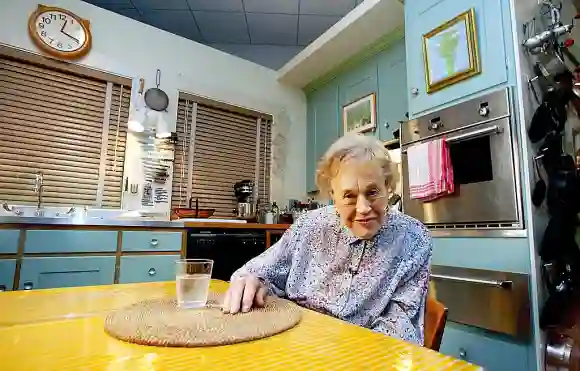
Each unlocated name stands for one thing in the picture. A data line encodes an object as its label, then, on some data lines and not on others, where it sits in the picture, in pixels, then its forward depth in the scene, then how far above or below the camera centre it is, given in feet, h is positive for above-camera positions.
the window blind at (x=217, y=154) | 10.54 +2.45
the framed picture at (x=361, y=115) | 10.23 +3.57
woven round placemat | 1.52 -0.46
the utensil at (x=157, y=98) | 9.93 +3.75
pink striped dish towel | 6.33 +1.17
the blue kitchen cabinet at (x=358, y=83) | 10.43 +4.60
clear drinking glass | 2.23 -0.33
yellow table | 1.25 -0.47
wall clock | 8.50 +4.89
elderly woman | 2.83 -0.22
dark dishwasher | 8.46 -0.38
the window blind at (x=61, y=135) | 8.14 +2.34
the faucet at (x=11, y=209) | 7.78 +0.45
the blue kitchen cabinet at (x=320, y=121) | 11.93 +3.87
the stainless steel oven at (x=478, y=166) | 5.58 +1.15
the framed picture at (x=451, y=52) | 6.37 +3.44
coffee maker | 10.96 +1.00
